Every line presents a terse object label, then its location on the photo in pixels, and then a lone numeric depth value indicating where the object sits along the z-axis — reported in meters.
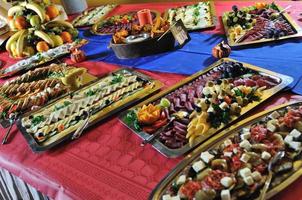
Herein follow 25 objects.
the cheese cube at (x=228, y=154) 0.76
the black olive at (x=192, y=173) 0.76
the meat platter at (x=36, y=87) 1.28
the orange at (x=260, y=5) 1.63
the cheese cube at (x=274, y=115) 0.86
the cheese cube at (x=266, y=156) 0.73
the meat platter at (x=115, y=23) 1.91
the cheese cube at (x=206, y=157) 0.77
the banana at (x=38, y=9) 1.77
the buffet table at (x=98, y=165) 0.84
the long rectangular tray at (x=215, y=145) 0.69
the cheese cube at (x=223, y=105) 0.95
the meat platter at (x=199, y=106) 0.92
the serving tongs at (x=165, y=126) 0.95
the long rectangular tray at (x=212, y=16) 1.65
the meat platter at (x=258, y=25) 1.40
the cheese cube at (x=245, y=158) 0.73
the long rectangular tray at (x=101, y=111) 1.04
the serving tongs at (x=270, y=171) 0.67
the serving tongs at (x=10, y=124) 1.14
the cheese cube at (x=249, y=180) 0.68
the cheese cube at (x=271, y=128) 0.81
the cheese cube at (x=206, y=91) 1.04
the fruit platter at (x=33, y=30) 1.79
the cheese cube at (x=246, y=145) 0.77
